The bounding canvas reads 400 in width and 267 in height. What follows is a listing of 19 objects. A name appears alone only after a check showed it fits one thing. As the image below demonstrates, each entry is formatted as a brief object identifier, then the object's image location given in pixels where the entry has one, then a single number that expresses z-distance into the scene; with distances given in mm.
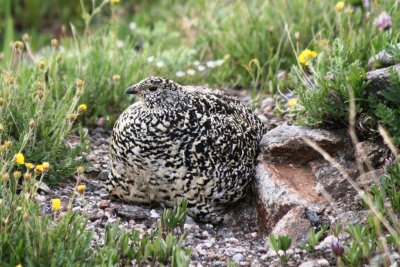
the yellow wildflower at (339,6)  11344
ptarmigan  9375
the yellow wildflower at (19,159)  8297
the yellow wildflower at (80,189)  7605
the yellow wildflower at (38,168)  7944
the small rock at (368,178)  9209
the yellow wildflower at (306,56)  10414
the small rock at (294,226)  8836
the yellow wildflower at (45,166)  7804
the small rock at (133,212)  9609
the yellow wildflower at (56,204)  7801
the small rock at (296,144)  9961
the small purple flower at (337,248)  7871
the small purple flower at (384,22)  11484
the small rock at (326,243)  8391
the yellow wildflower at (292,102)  10500
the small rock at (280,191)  9352
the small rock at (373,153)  9602
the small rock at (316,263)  8208
